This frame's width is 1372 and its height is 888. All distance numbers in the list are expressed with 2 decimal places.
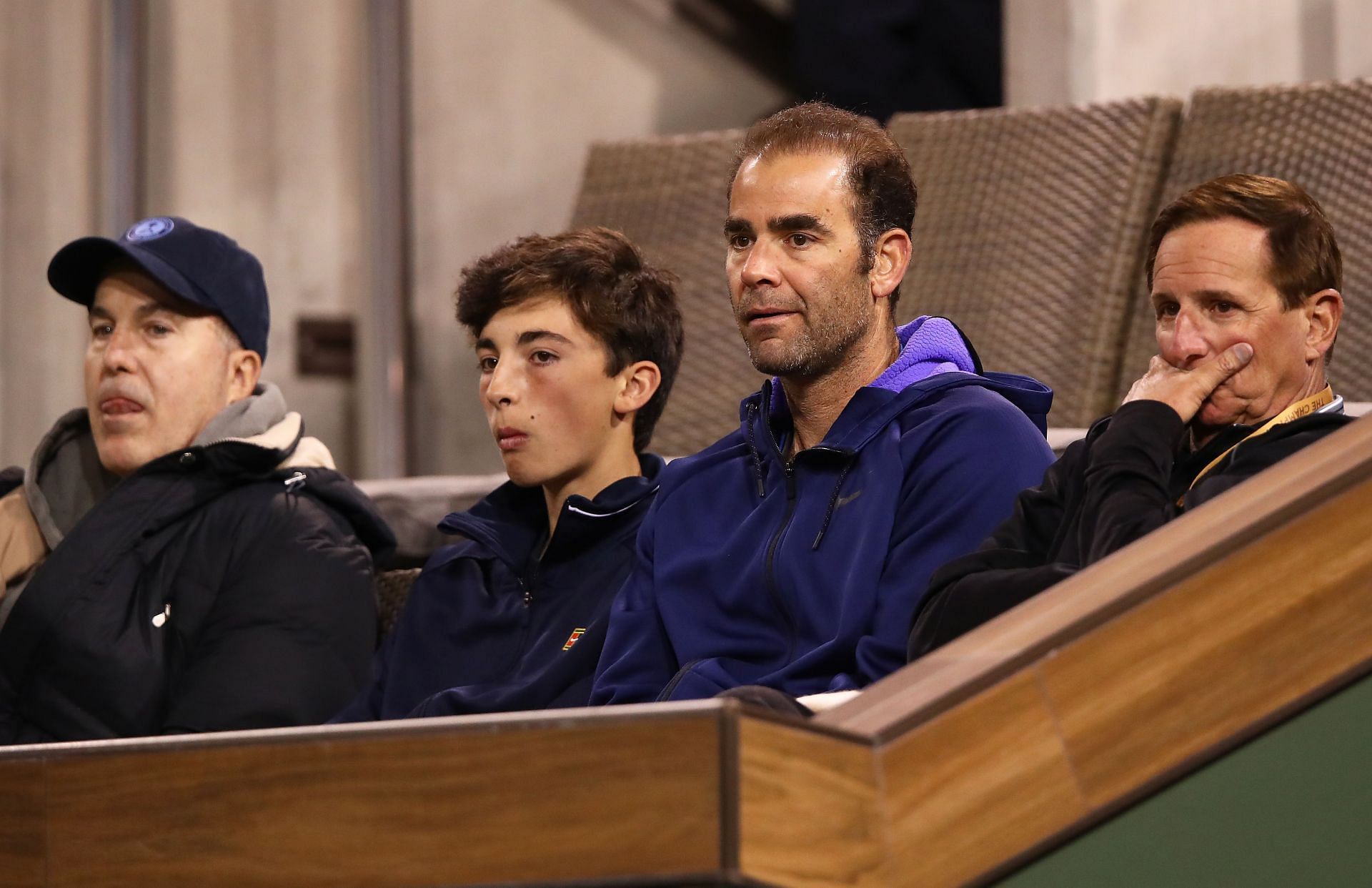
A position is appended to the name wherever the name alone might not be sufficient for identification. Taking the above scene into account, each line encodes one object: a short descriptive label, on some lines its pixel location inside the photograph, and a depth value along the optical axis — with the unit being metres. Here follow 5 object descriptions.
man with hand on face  12.05
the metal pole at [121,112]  13.94
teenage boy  12.47
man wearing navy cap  12.47
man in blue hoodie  12.16
